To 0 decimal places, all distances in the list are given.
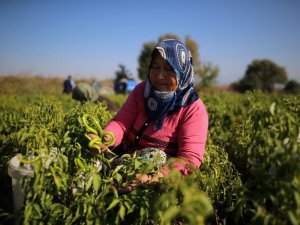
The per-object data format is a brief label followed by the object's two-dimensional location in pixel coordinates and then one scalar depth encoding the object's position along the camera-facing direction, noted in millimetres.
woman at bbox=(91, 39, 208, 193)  1925
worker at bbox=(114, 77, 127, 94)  20281
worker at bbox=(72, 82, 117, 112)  4414
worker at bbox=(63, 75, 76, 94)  14484
